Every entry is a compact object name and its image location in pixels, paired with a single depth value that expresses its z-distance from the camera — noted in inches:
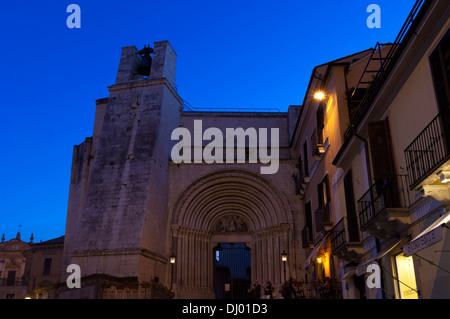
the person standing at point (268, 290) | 732.7
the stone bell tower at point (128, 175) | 878.4
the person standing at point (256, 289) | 789.5
